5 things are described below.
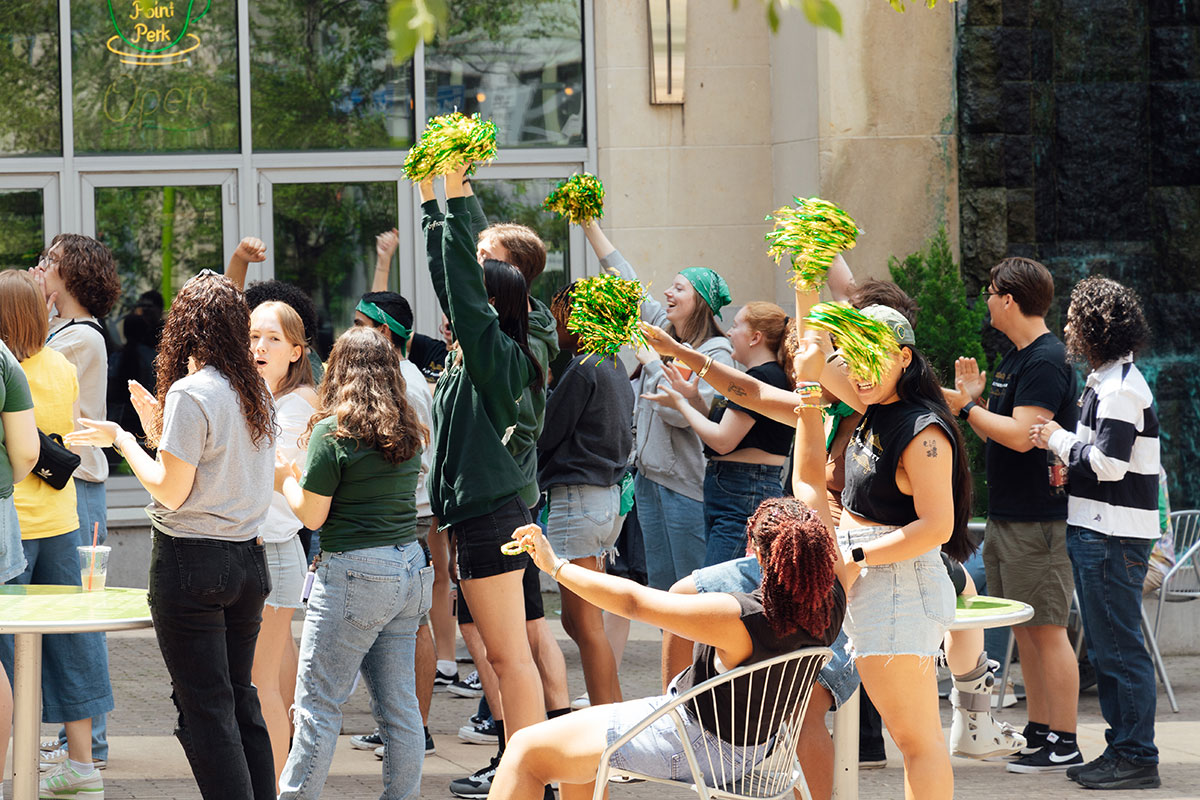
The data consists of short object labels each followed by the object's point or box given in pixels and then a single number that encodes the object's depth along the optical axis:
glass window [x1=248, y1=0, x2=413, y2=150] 19.30
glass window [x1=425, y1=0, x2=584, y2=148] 19.66
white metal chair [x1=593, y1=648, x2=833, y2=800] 7.20
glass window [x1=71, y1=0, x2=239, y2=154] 18.95
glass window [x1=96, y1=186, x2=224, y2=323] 19.11
